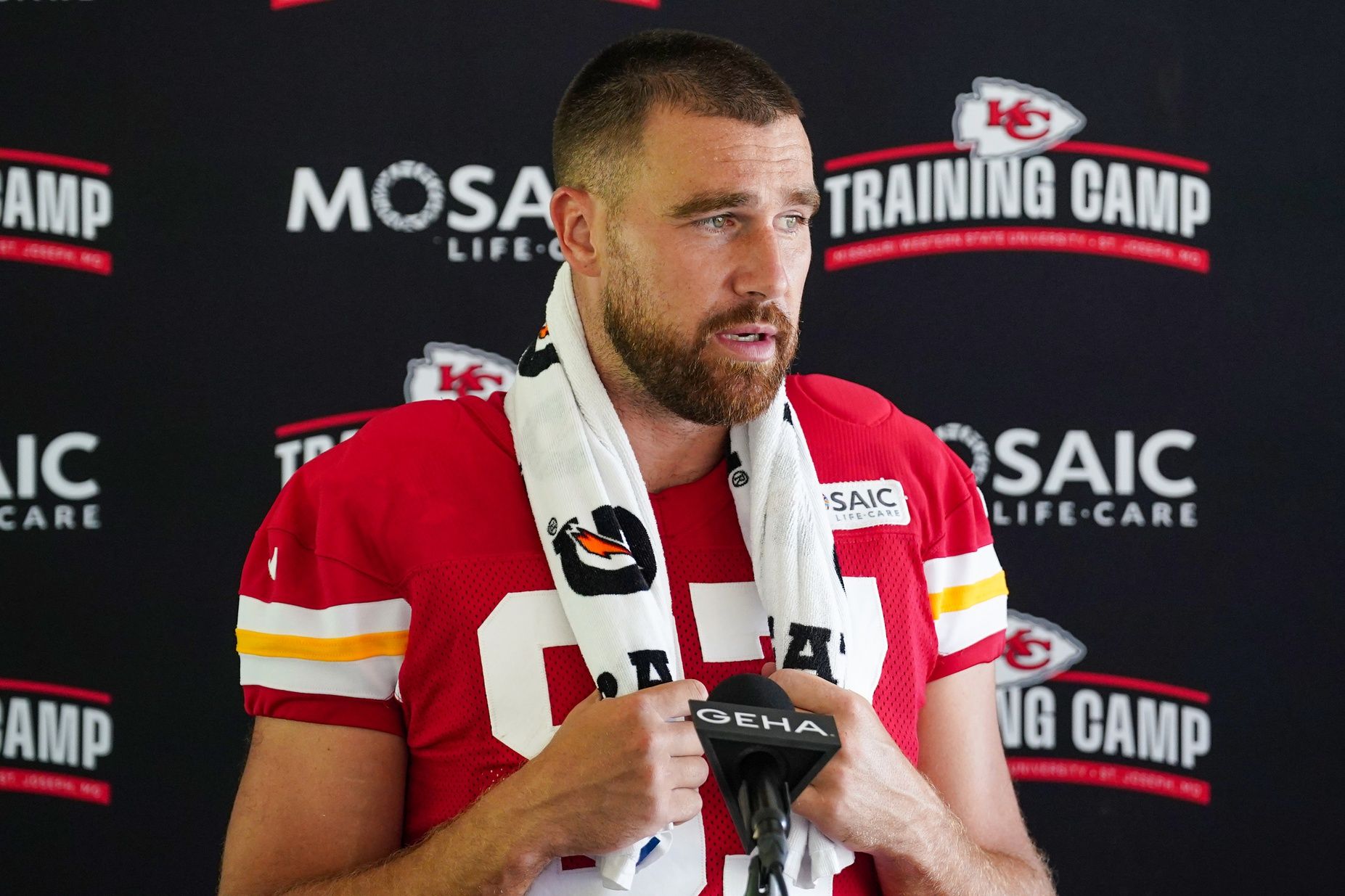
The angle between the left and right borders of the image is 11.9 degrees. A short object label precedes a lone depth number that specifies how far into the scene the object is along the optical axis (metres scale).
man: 4.17
